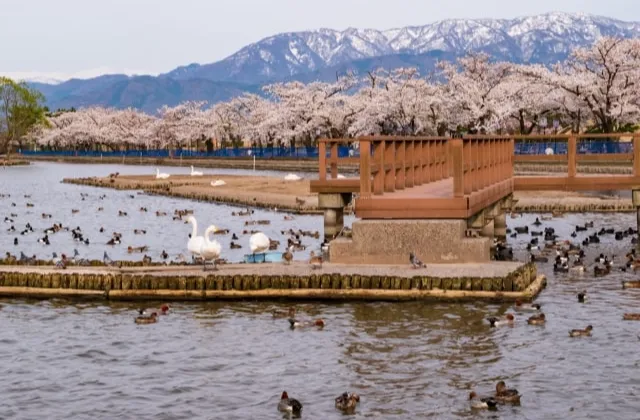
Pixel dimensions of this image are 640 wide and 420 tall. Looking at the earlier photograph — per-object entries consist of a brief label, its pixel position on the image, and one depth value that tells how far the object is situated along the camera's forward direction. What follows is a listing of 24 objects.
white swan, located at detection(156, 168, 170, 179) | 94.06
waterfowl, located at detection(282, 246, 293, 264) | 29.61
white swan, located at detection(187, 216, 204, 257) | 29.88
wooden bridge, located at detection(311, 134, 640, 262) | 28.11
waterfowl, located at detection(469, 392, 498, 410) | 17.67
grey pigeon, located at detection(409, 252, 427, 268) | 27.58
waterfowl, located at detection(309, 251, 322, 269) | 28.50
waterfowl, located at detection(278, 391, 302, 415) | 17.59
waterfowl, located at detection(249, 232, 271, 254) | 31.77
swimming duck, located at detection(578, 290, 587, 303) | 26.84
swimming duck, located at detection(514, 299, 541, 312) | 25.22
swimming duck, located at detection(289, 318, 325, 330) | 23.84
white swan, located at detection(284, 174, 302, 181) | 81.12
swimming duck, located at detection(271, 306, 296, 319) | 24.99
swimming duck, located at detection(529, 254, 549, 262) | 34.56
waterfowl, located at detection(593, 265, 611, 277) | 31.23
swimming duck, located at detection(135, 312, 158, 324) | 24.61
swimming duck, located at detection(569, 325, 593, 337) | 22.80
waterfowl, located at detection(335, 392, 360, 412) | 17.80
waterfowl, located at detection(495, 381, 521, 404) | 17.97
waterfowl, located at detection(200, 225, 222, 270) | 29.00
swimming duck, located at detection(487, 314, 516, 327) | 23.66
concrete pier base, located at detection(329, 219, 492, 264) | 28.17
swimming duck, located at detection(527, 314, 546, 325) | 23.91
